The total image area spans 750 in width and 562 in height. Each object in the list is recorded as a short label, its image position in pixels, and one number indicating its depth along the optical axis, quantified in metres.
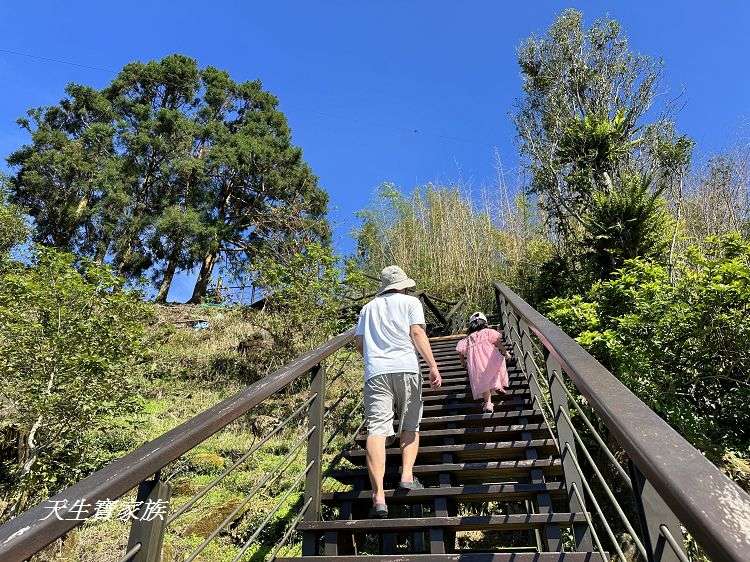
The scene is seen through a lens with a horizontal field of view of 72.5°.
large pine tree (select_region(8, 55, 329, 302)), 15.89
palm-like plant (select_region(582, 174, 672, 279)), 8.61
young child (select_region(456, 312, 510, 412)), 3.60
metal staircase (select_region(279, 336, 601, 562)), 2.10
